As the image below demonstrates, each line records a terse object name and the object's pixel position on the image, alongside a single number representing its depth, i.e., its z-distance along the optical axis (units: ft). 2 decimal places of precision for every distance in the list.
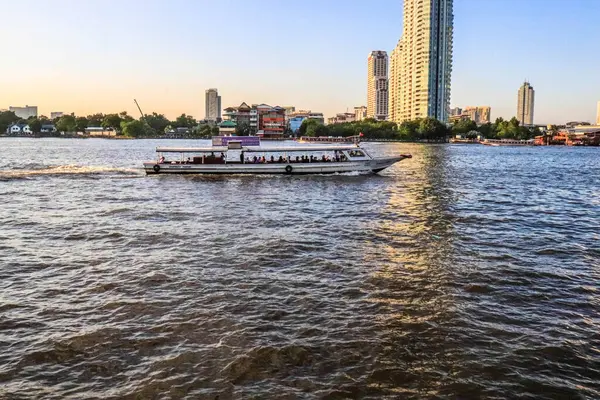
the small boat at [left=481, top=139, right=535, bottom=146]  577.02
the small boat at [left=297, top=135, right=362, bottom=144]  628.61
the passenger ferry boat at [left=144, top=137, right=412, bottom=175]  159.53
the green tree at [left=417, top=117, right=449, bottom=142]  616.80
